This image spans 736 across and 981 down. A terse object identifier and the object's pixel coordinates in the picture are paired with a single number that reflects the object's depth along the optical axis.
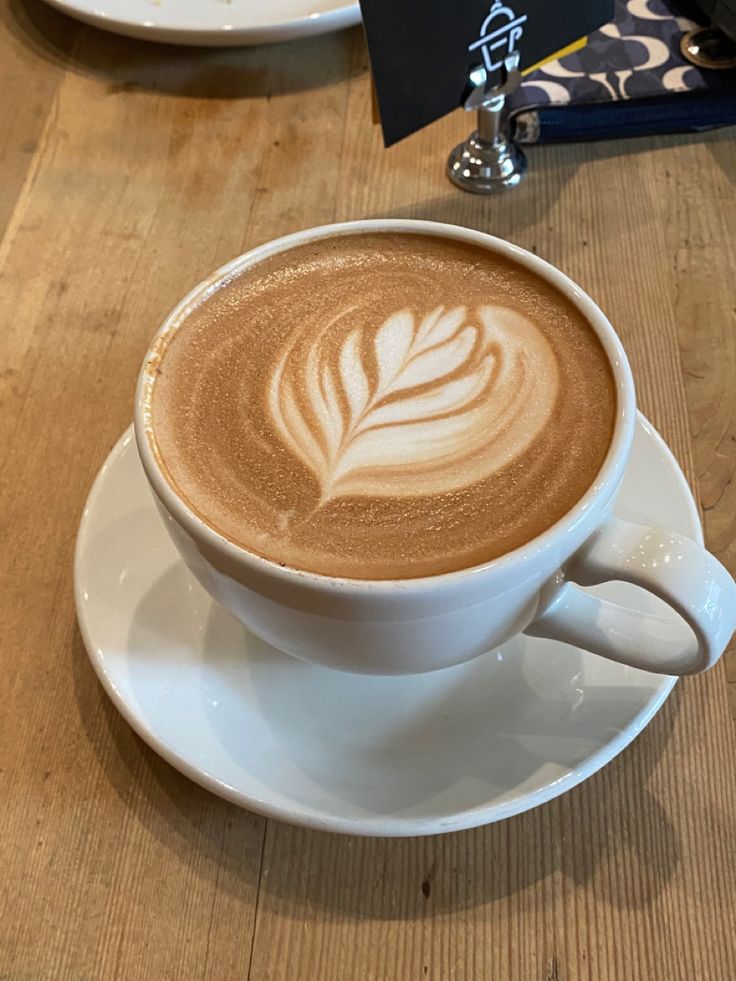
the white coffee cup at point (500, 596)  0.18
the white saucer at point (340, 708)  0.21
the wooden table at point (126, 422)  0.20
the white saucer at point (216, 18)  0.37
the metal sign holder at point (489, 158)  0.36
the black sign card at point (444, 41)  0.30
